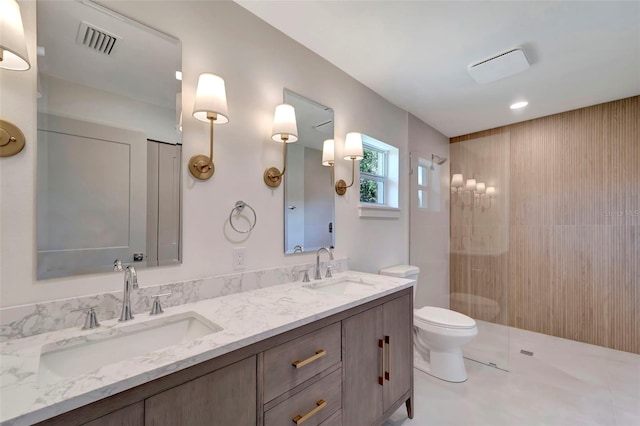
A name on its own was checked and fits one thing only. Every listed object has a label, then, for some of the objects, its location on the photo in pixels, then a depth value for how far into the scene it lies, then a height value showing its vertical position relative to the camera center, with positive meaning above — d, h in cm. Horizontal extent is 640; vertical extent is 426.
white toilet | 212 -98
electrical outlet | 149 -22
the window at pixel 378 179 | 247 +34
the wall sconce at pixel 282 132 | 159 +48
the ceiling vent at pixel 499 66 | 190 +107
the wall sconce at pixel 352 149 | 211 +50
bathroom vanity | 67 -49
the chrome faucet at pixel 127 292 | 104 -29
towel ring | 148 +3
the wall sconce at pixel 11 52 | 83 +50
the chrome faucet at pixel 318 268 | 182 -35
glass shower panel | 291 -27
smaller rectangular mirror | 178 +21
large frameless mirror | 100 +29
